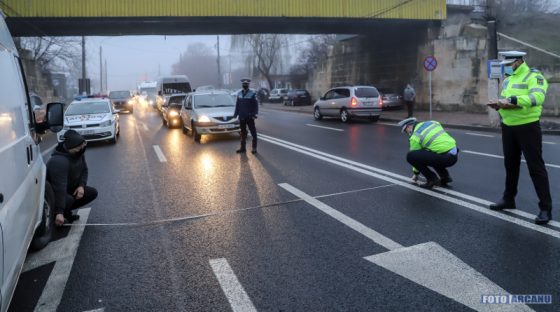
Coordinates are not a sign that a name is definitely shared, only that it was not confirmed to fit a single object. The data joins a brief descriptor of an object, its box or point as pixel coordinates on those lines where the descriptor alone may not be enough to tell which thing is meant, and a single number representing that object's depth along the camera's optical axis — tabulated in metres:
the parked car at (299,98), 40.00
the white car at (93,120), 14.51
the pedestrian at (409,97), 21.06
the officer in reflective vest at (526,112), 5.02
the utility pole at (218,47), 60.28
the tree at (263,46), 53.88
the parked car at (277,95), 48.25
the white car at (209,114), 14.18
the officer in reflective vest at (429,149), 6.75
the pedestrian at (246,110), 11.70
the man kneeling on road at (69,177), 5.14
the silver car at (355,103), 20.09
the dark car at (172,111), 20.20
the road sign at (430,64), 20.12
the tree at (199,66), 122.07
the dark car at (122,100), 36.53
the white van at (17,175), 2.77
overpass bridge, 20.45
